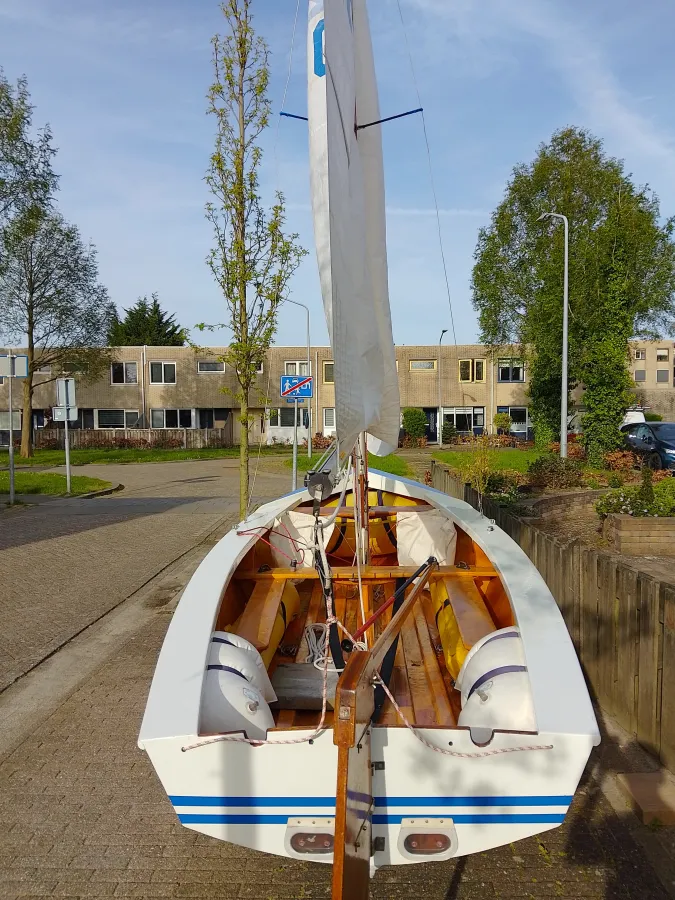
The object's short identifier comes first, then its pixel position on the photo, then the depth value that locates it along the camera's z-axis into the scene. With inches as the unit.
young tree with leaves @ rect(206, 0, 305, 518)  308.2
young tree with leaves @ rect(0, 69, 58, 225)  860.6
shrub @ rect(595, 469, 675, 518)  365.4
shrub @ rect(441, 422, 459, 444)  1624.0
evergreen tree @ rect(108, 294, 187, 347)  2441.3
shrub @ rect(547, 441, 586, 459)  860.6
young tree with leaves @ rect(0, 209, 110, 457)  1270.9
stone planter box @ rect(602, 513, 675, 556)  355.9
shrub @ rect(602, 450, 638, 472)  685.3
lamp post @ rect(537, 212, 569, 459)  748.2
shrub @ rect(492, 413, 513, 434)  1644.9
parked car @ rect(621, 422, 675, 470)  684.7
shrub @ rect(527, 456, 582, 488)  612.4
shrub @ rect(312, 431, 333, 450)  1616.6
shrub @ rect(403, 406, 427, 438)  1579.7
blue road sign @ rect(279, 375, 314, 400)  460.4
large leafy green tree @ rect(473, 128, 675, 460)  826.2
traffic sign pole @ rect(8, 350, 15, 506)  592.4
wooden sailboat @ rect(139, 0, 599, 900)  102.5
